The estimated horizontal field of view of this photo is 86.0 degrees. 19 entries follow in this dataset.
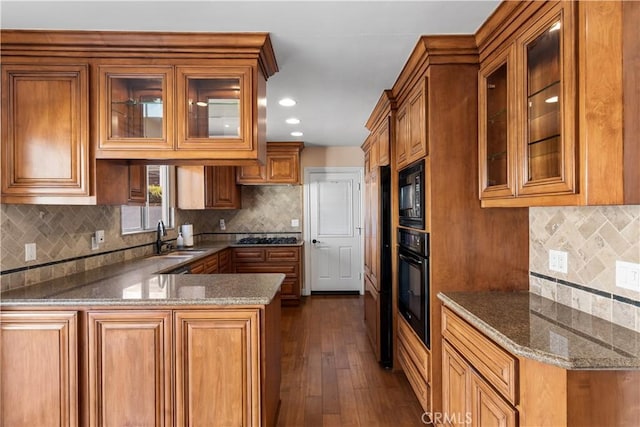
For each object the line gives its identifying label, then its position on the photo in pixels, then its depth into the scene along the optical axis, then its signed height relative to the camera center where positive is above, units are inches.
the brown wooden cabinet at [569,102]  49.0 +17.0
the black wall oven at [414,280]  87.0 -19.5
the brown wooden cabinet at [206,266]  134.5 -22.5
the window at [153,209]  131.2 +1.6
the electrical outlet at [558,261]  68.8 -10.6
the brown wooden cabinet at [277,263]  192.4 -29.1
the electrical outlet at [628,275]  53.6 -10.5
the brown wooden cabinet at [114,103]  79.5 +26.2
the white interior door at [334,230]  223.5 -12.1
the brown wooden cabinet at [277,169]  203.2 +25.6
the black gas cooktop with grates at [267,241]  199.0 -17.4
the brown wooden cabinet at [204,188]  178.7 +13.2
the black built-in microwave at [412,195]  88.7 +4.5
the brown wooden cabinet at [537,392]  46.3 -26.7
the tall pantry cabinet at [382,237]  123.0 -9.7
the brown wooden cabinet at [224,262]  169.8 -25.6
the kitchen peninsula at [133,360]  71.1 -30.7
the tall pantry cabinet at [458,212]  82.0 -0.4
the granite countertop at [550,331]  45.8 -19.4
